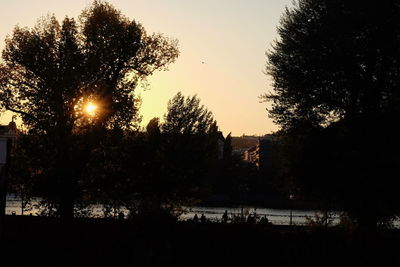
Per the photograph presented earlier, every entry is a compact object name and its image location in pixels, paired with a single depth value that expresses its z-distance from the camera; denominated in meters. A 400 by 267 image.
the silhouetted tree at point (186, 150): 58.75
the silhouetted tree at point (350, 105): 35.66
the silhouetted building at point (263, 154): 165.09
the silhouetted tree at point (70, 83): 43.09
